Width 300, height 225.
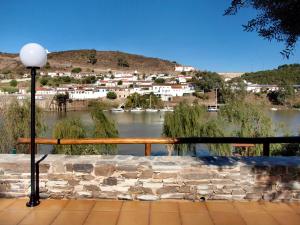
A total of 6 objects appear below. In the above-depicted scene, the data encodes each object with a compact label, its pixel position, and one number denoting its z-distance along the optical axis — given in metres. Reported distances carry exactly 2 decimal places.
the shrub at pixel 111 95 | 71.12
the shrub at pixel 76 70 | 108.87
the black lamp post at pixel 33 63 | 3.18
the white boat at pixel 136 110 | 51.76
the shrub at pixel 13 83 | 78.57
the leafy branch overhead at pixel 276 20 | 2.32
